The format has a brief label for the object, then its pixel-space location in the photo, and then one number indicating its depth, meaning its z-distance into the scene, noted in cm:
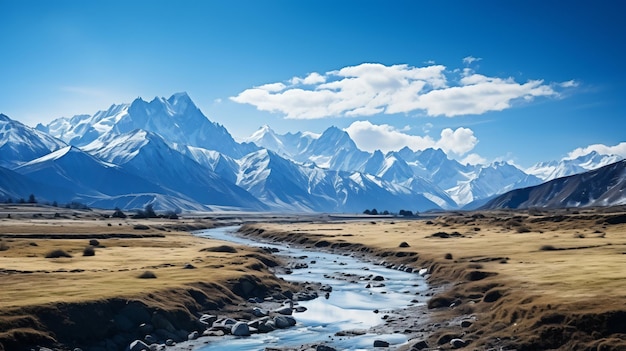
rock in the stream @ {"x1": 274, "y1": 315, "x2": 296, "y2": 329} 4462
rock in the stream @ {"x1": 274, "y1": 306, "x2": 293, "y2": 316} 4960
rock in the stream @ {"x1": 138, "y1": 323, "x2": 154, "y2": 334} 4032
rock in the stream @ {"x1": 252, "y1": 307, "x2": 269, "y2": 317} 4926
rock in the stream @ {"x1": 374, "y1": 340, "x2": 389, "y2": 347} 3775
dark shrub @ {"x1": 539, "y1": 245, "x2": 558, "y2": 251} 8408
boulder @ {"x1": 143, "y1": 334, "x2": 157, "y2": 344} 3872
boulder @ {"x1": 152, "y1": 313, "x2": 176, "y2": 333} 4144
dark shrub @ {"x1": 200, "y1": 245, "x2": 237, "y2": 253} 9609
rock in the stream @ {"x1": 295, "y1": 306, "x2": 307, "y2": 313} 5118
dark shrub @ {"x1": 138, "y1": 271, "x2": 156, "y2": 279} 5559
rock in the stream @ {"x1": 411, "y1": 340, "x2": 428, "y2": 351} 3624
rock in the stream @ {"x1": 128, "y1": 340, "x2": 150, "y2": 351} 3678
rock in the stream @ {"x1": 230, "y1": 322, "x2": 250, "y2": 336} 4203
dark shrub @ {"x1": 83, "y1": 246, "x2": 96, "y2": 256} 8156
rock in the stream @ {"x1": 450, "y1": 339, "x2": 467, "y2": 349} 3631
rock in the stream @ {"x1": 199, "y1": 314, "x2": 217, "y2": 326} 4502
